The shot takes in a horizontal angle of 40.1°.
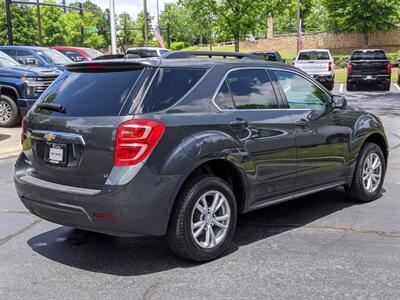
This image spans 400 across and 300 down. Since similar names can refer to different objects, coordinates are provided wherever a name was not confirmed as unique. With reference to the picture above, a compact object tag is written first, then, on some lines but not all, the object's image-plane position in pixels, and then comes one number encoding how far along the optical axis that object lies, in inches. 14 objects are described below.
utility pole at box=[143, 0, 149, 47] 1727.6
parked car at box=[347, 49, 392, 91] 924.6
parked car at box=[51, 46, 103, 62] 892.0
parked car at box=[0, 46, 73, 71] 676.1
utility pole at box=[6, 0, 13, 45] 885.7
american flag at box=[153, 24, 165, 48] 1316.4
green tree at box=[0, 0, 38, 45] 2689.5
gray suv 161.6
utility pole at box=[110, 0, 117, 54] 923.4
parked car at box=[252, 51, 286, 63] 928.9
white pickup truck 954.1
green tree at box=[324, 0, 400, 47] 2123.5
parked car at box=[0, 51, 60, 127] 507.5
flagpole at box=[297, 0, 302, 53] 1542.6
